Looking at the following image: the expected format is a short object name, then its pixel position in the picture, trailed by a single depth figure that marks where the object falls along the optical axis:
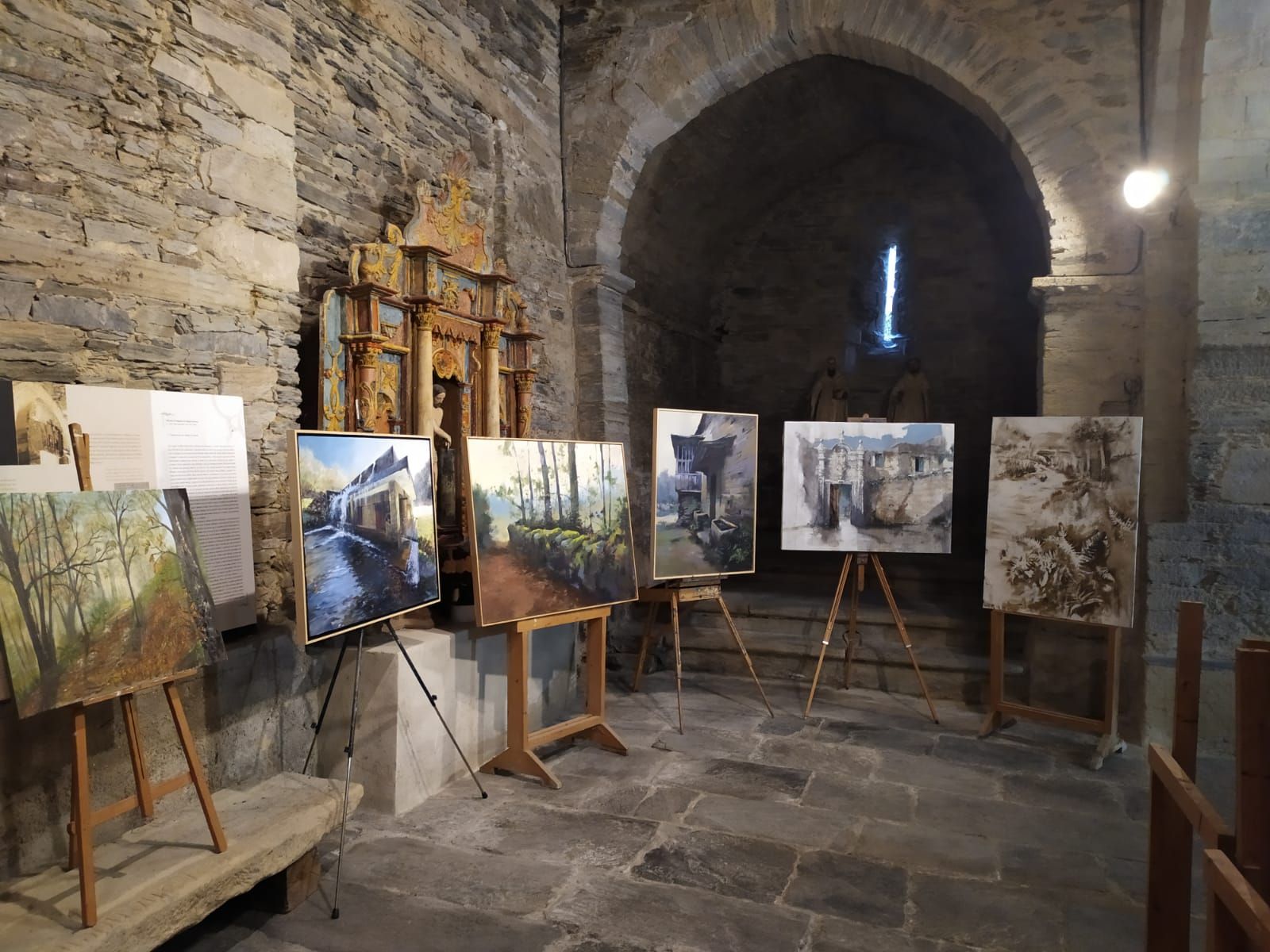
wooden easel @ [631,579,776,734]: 4.29
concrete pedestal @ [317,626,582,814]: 3.26
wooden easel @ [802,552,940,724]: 4.41
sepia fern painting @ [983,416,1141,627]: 3.94
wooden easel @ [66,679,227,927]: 1.91
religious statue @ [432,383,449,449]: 4.09
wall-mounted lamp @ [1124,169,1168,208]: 4.22
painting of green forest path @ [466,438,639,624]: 3.45
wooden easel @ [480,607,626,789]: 3.55
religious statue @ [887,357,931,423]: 7.52
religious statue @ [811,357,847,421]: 7.55
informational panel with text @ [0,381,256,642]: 2.33
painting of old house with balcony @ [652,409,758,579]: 4.27
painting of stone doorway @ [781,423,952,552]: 4.57
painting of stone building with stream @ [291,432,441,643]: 2.67
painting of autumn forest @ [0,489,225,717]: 1.89
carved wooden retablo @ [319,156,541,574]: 3.53
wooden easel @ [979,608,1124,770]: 3.92
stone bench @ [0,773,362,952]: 1.91
